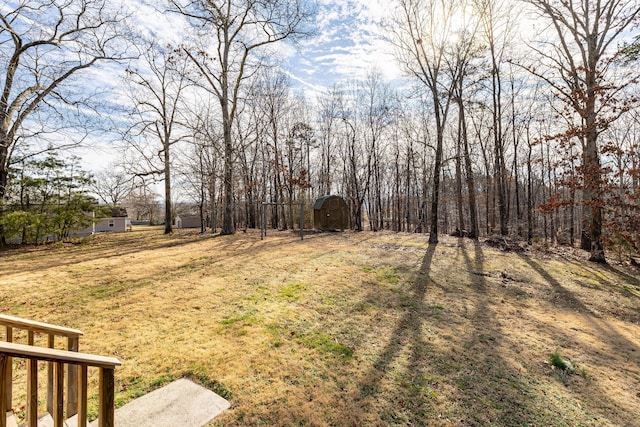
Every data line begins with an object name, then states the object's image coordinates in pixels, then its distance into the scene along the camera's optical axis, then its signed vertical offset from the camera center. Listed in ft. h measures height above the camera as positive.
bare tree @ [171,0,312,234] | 42.78 +27.25
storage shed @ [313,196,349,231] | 59.47 +0.17
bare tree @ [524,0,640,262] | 29.94 +13.95
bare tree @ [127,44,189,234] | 51.34 +17.34
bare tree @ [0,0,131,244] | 28.76 +15.86
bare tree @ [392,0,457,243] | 37.52 +21.59
